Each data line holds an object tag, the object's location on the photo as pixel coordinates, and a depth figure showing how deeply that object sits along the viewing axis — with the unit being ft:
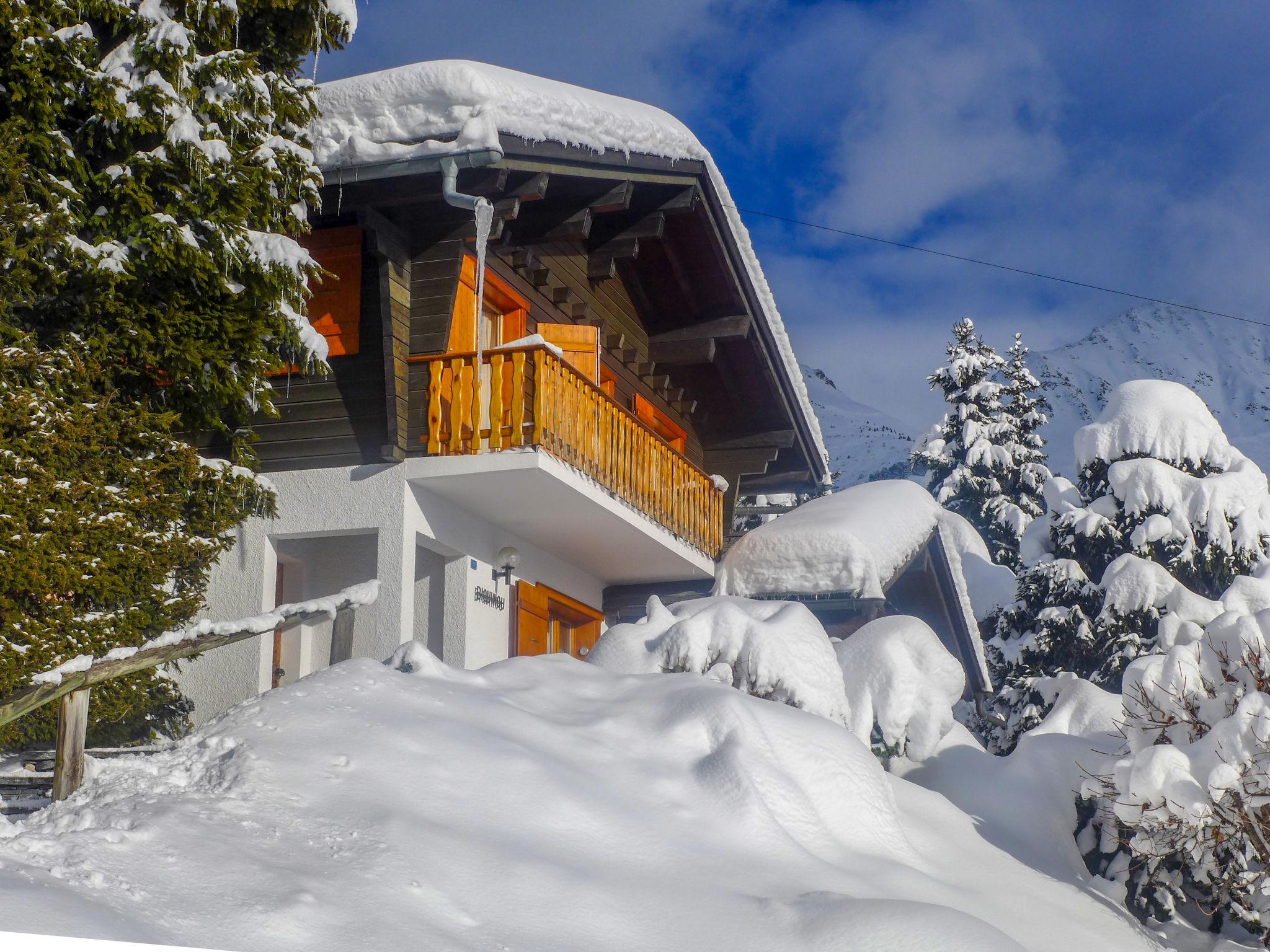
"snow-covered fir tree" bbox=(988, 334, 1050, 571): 88.17
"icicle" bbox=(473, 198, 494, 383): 29.91
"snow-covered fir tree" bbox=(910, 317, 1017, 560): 90.94
